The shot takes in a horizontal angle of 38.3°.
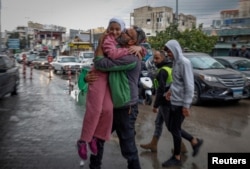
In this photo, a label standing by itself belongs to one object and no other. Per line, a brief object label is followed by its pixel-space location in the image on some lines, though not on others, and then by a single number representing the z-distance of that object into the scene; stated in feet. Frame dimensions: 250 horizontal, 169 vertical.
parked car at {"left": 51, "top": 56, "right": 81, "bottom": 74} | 92.62
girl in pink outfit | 12.48
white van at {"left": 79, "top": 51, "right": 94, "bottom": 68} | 100.10
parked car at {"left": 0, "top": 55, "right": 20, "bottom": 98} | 36.58
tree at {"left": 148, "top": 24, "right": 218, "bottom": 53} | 86.74
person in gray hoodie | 15.98
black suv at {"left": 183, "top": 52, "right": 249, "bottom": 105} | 34.60
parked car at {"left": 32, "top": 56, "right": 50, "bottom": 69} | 126.85
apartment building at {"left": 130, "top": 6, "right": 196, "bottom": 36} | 206.39
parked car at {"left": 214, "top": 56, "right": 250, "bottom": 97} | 43.61
